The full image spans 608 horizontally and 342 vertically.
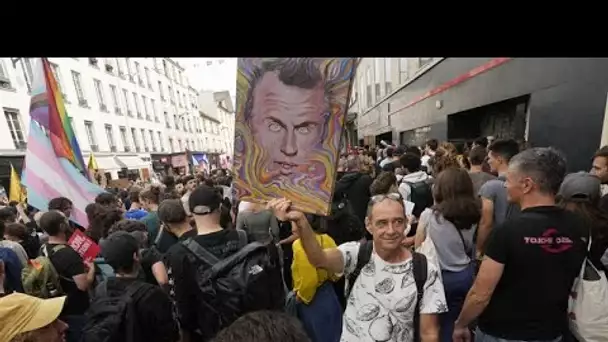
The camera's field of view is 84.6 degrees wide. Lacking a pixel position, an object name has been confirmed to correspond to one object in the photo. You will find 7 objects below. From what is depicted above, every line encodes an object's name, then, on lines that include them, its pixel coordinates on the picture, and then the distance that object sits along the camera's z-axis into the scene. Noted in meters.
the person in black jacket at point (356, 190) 4.63
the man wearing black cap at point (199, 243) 2.35
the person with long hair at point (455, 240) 2.42
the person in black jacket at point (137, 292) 2.16
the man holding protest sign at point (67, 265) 2.83
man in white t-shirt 1.79
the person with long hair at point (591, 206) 2.08
